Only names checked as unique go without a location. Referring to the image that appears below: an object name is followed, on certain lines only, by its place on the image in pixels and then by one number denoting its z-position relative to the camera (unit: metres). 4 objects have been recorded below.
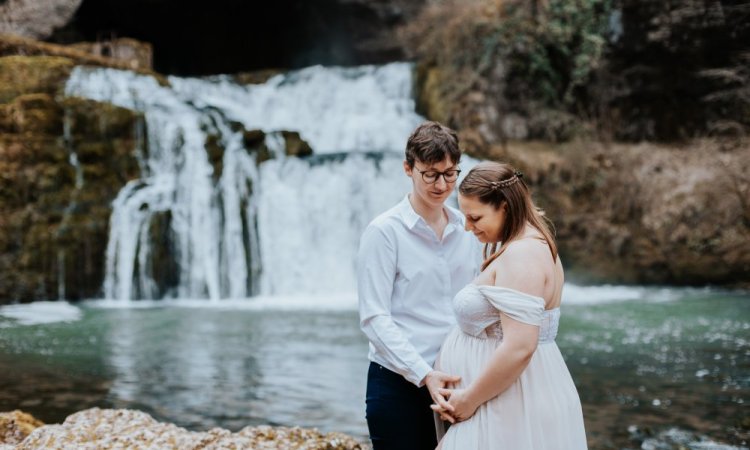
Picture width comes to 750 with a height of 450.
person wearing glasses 2.72
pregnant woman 2.46
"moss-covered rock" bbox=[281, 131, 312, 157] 16.94
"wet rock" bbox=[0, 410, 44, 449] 4.55
